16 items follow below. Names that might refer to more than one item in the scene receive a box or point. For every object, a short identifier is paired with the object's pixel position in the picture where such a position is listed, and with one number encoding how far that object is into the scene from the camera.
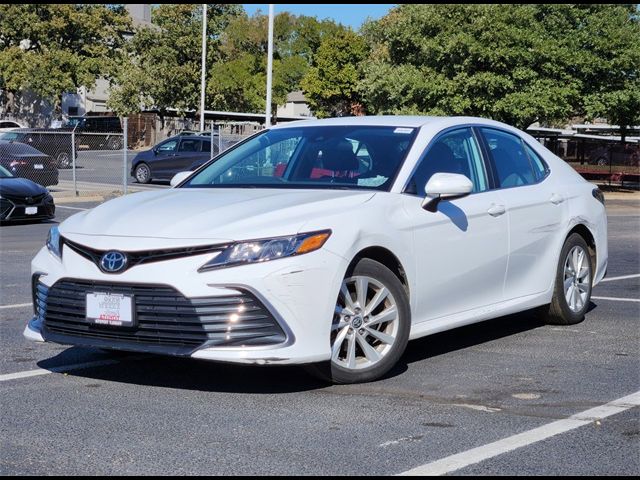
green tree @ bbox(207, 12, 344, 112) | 70.38
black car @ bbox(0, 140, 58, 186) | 26.83
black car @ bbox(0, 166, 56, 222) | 18.86
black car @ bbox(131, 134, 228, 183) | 35.19
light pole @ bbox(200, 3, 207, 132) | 49.84
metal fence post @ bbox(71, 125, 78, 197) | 27.91
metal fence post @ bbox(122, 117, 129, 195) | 26.97
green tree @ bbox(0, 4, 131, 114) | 62.03
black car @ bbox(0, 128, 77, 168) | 33.81
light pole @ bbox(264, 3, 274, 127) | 27.98
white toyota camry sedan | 5.75
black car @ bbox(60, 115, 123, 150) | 57.65
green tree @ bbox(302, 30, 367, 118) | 79.38
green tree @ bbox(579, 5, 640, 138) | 32.28
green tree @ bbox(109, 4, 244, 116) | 64.75
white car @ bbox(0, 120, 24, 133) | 56.63
